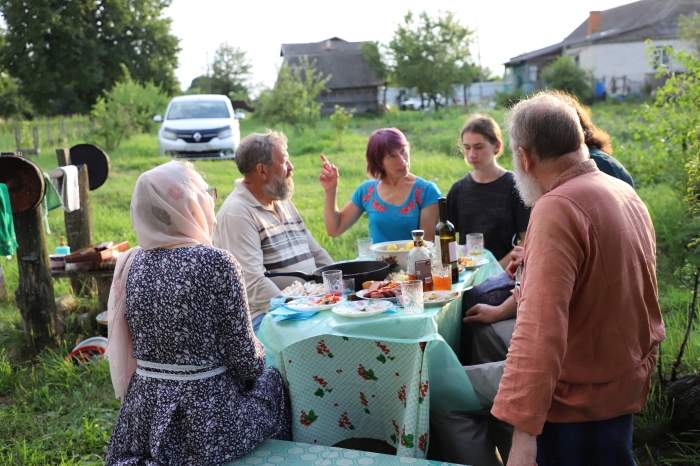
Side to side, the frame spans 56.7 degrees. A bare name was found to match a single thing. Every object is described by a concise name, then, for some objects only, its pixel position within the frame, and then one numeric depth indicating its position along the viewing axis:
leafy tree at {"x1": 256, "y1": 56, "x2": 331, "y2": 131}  23.88
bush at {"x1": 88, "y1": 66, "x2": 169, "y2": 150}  18.52
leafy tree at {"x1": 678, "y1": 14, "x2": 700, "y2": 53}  28.06
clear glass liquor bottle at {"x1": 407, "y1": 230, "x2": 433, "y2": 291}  3.29
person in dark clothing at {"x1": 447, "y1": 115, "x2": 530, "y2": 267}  4.49
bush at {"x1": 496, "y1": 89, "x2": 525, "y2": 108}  33.03
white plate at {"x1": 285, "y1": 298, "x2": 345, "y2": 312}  3.08
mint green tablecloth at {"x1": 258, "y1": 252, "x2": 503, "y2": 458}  2.73
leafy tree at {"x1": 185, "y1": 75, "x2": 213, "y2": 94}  52.97
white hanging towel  5.55
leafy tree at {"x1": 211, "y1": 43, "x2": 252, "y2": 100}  54.22
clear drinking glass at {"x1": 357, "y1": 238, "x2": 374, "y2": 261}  4.25
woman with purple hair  4.71
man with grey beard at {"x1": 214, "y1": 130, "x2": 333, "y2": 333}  4.02
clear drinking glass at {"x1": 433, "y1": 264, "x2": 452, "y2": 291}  3.26
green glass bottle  3.47
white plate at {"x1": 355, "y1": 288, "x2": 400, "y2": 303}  3.07
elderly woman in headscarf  2.60
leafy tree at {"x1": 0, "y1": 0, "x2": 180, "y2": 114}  34.94
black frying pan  3.47
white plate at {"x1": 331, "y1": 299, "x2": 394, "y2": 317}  2.86
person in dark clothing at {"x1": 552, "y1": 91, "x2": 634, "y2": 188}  3.52
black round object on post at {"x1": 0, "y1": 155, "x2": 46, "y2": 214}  4.75
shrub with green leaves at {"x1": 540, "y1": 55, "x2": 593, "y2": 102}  34.16
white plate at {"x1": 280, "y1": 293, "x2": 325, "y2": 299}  3.32
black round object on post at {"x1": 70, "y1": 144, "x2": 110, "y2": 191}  6.28
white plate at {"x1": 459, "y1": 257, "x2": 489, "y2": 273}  3.84
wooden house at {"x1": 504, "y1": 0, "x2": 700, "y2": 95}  35.53
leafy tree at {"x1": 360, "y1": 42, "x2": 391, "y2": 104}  42.44
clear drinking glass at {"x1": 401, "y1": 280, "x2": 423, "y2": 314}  2.88
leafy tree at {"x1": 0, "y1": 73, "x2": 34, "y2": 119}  37.38
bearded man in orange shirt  1.94
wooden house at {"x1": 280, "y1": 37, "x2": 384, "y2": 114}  43.31
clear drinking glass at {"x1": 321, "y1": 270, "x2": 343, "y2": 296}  3.28
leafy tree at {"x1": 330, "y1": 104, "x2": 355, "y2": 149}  19.05
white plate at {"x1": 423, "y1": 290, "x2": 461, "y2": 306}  3.01
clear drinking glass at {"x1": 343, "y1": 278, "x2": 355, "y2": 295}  3.35
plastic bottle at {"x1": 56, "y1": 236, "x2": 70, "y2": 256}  5.55
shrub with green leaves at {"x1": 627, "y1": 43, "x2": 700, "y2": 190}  6.70
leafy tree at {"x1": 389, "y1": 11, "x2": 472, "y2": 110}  39.72
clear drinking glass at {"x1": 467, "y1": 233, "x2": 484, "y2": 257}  4.12
